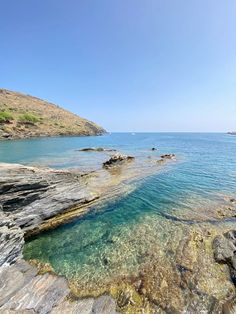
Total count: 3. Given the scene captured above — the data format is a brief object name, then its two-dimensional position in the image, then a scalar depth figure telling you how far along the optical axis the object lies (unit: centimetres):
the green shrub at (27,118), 9910
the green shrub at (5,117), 8911
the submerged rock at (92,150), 5977
